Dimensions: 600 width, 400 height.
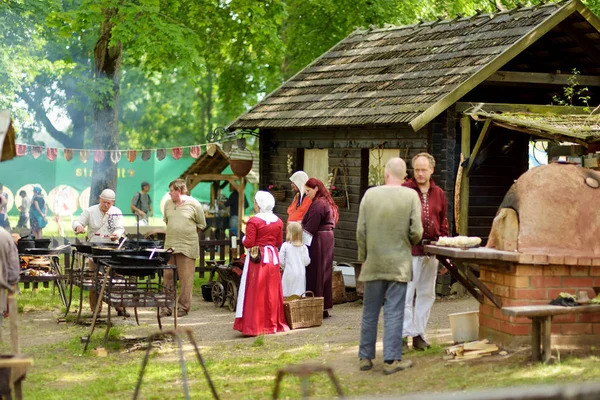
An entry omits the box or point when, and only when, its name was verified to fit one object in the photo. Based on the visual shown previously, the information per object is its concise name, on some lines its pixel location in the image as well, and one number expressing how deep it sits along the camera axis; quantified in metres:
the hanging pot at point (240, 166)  21.58
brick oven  9.00
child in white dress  13.17
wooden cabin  14.80
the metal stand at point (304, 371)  5.44
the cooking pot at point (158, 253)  11.78
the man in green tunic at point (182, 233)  13.67
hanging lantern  19.28
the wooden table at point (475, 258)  8.91
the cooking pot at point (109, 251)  11.78
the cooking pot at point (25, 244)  14.70
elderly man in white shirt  13.77
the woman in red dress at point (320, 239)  13.40
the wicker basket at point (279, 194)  18.67
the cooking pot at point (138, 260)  11.35
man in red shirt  9.84
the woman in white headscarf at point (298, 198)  13.97
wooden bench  8.41
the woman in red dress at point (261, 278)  12.19
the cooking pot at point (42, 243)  15.13
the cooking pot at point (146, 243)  13.71
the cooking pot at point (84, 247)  12.60
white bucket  9.91
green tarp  31.83
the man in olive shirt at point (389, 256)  9.03
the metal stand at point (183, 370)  6.86
